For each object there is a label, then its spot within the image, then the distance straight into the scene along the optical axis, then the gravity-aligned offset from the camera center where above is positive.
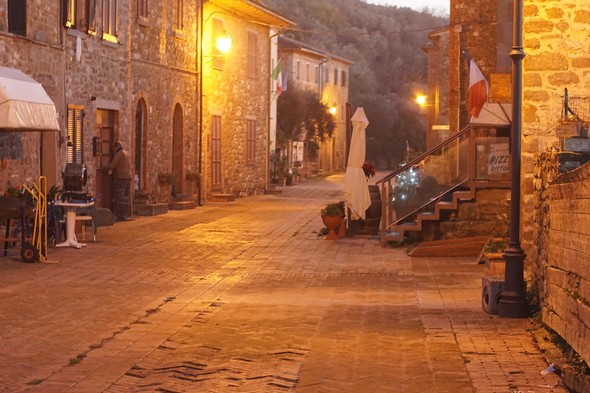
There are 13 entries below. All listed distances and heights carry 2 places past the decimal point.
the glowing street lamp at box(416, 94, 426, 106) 46.53 +2.71
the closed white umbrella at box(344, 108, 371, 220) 22.12 -0.22
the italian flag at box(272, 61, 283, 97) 44.48 +3.54
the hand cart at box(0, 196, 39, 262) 16.45 -0.79
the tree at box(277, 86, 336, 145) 59.53 +2.54
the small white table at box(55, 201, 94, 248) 18.58 -1.00
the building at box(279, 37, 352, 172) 64.50 +5.27
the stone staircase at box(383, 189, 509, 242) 19.80 -0.87
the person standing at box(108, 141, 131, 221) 25.56 -0.38
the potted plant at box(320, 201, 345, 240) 22.03 -1.05
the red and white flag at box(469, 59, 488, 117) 18.08 +1.18
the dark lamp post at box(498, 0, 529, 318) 11.59 -0.55
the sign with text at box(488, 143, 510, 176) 19.61 +0.14
